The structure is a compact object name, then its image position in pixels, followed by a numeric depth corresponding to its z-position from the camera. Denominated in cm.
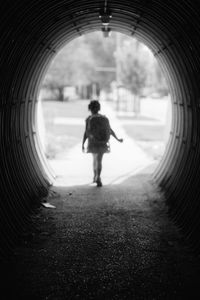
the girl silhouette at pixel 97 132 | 993
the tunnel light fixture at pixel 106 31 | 1055
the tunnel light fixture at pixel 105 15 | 853
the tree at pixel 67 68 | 4803
